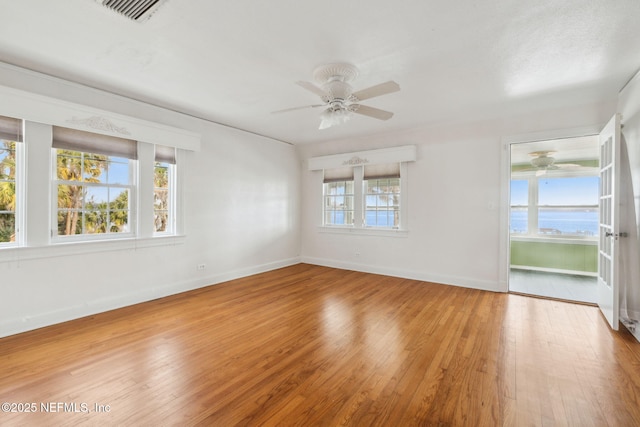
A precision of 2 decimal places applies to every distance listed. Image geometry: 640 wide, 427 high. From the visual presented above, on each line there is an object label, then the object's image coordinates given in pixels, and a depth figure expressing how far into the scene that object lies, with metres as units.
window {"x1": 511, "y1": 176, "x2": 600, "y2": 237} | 5.77
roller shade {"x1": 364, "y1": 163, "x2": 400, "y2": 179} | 5.22
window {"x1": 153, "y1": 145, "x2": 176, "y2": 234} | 4.00
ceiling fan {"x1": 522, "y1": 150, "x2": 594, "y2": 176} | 5.68
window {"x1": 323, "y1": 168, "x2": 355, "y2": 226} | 5.85
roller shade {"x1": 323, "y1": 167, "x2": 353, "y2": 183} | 5.80
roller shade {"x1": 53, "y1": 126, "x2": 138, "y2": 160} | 3.09
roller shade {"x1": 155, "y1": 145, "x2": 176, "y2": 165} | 3.96
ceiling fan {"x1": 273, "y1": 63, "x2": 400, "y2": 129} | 2.59
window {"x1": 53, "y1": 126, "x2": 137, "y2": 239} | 3.15
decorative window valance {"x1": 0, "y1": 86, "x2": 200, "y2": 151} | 2.73
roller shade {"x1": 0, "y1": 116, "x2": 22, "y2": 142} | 2.73
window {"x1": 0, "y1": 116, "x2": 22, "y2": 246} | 2.79
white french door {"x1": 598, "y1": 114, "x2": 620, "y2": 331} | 2.90
